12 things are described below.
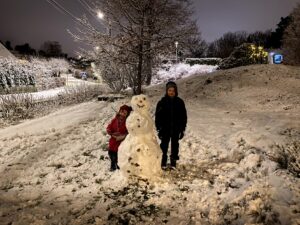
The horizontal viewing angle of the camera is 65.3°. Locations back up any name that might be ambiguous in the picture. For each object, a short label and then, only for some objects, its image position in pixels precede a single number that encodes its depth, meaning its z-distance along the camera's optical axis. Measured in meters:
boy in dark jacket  4.39
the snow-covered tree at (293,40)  18.00
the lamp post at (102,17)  9.88
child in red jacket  4.47
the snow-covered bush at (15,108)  10.66
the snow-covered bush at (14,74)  21.08
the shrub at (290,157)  3.52
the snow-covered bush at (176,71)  20.08
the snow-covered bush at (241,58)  15.14
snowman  4.04
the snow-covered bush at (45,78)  23.77
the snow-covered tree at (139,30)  9.64
